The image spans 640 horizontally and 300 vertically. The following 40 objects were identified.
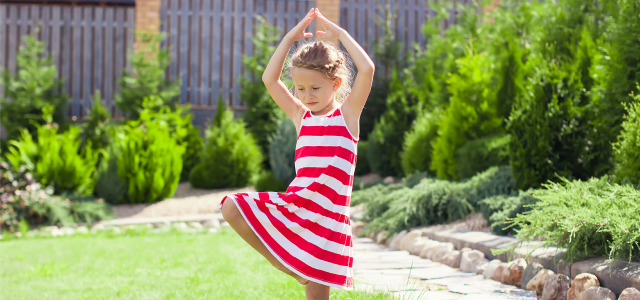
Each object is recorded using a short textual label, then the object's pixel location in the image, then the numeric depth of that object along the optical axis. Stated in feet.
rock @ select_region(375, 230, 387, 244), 16.02
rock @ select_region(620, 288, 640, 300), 6.59
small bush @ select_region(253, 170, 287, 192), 25.49
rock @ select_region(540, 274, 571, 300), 7.88
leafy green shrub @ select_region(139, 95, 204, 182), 29.81
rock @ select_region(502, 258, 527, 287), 9.39
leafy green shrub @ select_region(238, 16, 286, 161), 31.40
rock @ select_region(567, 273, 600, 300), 7.47
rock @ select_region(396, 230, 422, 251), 14.26
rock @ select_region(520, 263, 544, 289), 8.95
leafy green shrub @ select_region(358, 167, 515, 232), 15.30
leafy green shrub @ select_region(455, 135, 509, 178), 18.40
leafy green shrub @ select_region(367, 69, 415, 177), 28.50
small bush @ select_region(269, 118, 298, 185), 25.96
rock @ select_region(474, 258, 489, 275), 10.41
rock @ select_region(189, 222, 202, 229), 21.31
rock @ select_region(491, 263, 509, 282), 9.64
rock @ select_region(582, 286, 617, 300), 7.07
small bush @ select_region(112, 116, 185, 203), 25.03
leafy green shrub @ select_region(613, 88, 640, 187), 9.84
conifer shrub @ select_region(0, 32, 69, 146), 30.50
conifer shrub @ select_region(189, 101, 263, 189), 27.96
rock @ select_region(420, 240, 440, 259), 12.91
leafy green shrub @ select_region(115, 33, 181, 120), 32.09
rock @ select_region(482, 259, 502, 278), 9.98
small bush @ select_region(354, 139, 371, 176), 30.68
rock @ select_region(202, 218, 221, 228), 21.45
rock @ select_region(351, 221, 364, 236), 18.13
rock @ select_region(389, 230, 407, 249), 14.93
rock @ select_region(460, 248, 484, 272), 10.88
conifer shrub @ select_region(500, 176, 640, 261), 7.63
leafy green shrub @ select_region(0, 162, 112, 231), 21.08
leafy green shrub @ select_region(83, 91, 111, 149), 29.04
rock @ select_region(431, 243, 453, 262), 12.14
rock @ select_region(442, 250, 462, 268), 11.58
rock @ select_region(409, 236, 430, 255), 13.34
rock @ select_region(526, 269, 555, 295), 8.52
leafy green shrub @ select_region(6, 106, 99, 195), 23.57
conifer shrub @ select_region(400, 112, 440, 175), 23.99
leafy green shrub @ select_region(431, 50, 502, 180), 20.47
